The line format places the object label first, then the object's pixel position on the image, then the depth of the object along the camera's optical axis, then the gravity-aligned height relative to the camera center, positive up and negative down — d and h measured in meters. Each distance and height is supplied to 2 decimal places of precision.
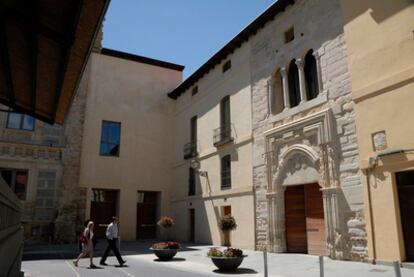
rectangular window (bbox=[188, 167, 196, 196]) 23.21 +1.94
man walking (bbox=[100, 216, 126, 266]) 12.08 -0.89
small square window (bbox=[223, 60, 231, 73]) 20.80 +8.30
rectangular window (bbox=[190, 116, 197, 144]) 23.85 +5.42
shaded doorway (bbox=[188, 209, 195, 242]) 22.58 -0.82
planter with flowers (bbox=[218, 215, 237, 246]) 16.30 -0.54
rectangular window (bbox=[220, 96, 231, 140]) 20.08 +5.21
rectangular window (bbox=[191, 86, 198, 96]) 24.26 +7.99
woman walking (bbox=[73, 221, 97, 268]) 12.29 -0.91
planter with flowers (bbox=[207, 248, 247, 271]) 10.48 -1.34
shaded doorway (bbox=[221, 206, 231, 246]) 18.82 -1.15
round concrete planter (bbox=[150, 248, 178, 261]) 13.55 -1.53
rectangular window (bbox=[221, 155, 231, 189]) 19.65 +2.15
